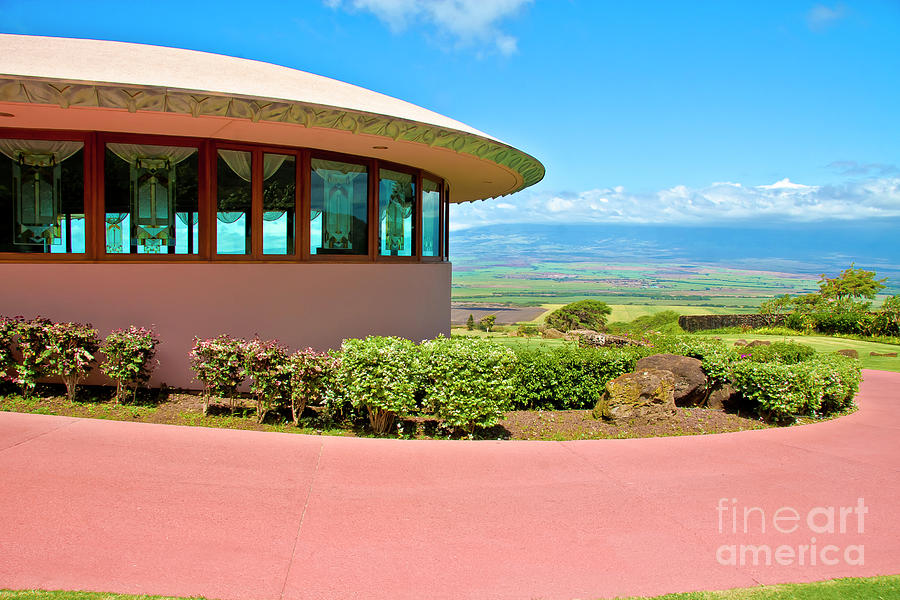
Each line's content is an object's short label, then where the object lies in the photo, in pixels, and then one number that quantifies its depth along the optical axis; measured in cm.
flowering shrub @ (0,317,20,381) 696
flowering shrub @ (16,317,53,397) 688
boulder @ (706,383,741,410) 872
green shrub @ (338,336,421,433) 628
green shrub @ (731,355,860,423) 793
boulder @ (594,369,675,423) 756
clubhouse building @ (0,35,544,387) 708
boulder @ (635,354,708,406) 854
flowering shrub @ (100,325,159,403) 702
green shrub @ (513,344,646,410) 835
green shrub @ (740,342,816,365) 993
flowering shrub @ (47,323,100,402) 690
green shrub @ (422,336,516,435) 636
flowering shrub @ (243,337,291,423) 652
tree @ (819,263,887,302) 3136
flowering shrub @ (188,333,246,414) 669
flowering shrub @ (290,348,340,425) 646
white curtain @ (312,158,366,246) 887
